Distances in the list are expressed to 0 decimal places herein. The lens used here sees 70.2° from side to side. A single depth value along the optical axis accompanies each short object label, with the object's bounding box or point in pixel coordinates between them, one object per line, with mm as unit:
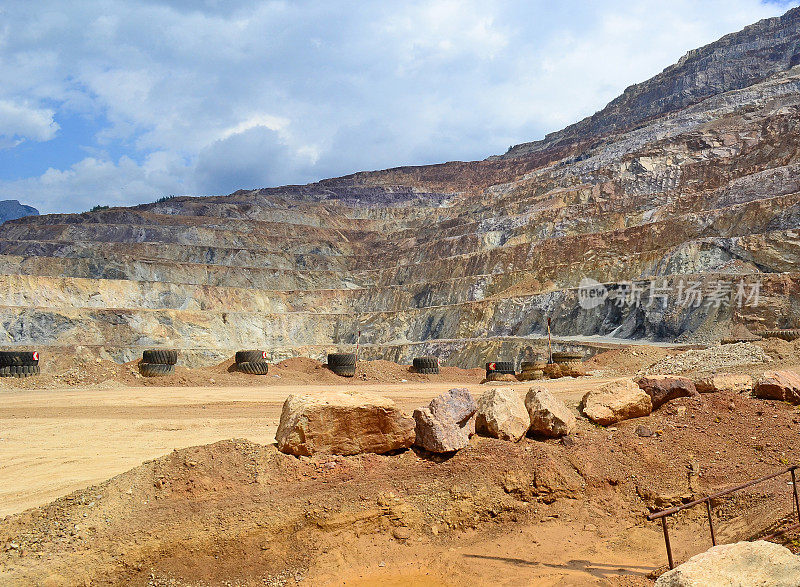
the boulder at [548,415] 8852
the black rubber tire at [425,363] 30141
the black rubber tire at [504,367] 29806
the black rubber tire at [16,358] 22766
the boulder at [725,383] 10328
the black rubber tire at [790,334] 22391
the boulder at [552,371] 25728
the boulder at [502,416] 8641
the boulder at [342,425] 7793
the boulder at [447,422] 8070
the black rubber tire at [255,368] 26297
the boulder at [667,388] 10110
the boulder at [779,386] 9547
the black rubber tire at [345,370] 27531
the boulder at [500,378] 27031
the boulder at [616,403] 9547
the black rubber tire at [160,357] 24812
